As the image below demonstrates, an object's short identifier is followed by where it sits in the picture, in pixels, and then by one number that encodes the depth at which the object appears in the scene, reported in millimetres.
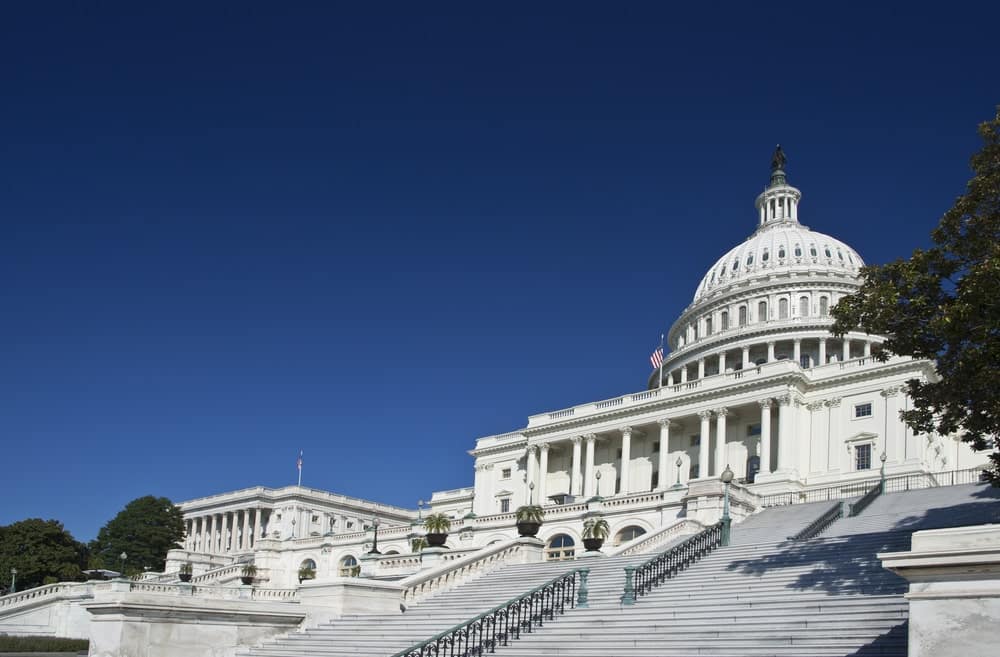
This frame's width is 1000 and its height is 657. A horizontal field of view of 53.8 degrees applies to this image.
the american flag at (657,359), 87688
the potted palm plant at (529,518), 37219
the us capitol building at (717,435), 58812
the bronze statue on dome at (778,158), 127750
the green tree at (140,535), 93406
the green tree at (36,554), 77188
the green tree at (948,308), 21000
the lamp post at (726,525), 30578
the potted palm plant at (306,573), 64312
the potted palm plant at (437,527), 40219
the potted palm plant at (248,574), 64625
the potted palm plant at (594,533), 37281
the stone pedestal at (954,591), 8859
